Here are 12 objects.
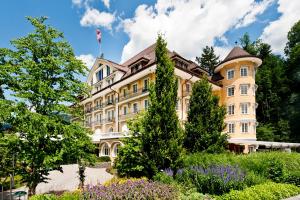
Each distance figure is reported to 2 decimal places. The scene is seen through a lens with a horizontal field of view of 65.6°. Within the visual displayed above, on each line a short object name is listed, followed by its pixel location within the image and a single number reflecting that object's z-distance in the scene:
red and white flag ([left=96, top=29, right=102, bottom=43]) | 41.66
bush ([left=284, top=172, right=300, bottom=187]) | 11.96
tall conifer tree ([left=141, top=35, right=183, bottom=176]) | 13.56
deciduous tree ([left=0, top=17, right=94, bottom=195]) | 10.63
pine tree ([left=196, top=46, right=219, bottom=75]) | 66.12
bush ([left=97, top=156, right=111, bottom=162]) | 32.78
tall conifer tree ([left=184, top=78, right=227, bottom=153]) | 19.61
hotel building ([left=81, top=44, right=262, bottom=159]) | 33.23
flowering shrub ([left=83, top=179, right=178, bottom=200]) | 8.34
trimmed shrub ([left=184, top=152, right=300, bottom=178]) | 12.89
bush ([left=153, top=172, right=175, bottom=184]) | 11.88
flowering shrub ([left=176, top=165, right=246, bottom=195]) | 10.49
